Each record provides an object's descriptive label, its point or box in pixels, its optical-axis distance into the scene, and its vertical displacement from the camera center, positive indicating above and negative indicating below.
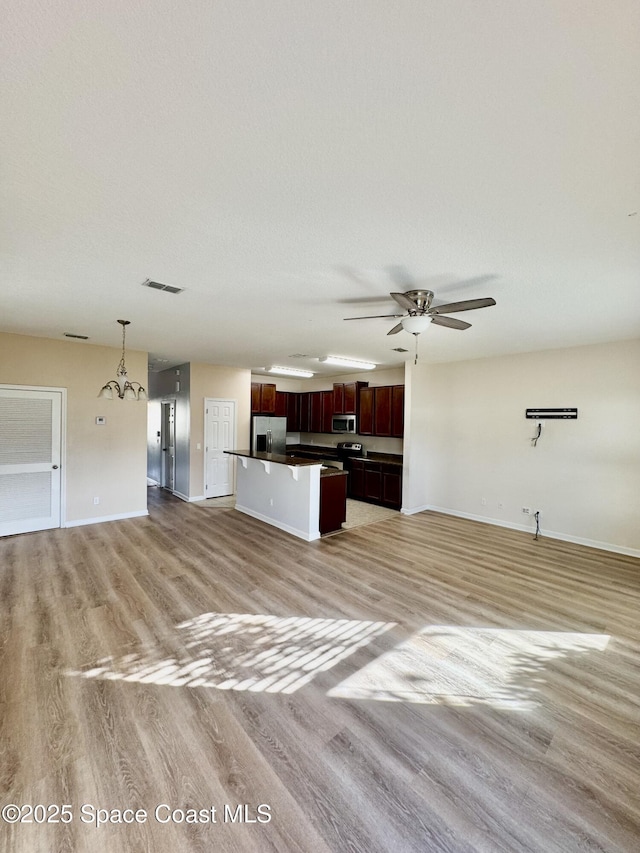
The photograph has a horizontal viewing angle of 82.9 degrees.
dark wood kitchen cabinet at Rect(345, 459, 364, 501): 7.58 -1.13
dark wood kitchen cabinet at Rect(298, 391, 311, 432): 9.25 +0.32
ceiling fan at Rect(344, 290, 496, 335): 2.76 +0.93
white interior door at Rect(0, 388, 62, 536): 4.96 -0.56
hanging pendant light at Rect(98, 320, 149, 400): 4.59 +0.43
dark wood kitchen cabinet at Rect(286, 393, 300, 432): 9.52 +0.33
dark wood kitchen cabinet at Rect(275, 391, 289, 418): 9.19 +0.49
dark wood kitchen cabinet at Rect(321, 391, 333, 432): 8.68 +0.31
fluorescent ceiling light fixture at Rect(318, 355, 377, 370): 6.22 +1.12
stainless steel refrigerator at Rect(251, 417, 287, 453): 8.12 -0.27
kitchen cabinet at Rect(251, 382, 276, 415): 8.26 +0.57
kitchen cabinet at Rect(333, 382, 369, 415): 8.07 +0.62
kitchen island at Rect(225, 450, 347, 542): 5.21 -1.09
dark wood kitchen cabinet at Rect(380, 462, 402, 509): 6.88 -1.18
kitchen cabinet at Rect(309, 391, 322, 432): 8.95 +0.29
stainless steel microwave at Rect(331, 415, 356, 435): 8.17 +0.02
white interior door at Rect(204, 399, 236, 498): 7.36 -0.45
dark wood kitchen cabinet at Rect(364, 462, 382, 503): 7.24 -1.17
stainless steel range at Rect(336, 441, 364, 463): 8.28 -0.57
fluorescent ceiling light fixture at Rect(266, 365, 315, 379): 7.56 +1.13
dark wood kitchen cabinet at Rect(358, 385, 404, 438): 7.27 +0.28
